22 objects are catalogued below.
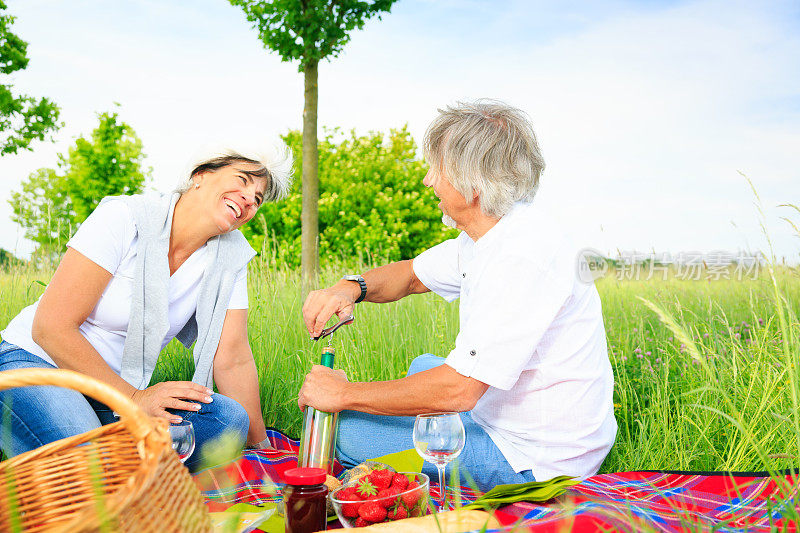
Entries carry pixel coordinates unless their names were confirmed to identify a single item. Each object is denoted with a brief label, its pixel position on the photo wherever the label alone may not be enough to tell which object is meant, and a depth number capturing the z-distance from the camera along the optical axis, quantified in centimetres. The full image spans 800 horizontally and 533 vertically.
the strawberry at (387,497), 187
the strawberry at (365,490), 190
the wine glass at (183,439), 191
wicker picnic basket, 107
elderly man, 205
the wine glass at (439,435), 189
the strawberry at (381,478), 193
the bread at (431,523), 175
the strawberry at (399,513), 189
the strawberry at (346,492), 190
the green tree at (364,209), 1584
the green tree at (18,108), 1458
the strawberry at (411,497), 189
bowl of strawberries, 186
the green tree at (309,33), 837
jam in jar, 178
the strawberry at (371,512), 186
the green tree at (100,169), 2008
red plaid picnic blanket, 170
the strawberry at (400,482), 193
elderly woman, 246
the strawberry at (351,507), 186
